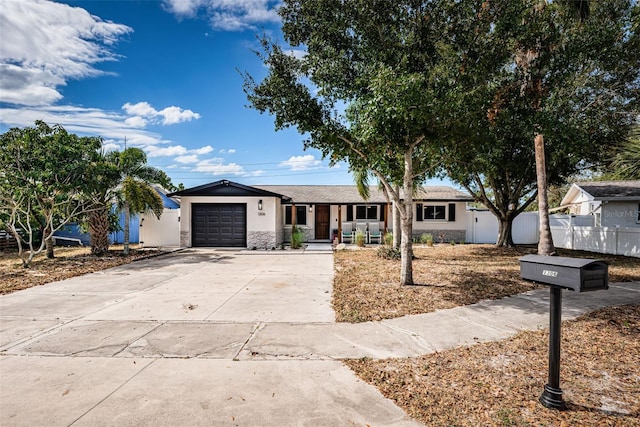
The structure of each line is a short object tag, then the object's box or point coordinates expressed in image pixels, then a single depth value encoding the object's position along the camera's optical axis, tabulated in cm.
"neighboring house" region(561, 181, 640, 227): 1423
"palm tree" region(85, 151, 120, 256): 1223
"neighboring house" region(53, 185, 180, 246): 1788
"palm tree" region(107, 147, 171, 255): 1347
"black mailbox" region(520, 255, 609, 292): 253
